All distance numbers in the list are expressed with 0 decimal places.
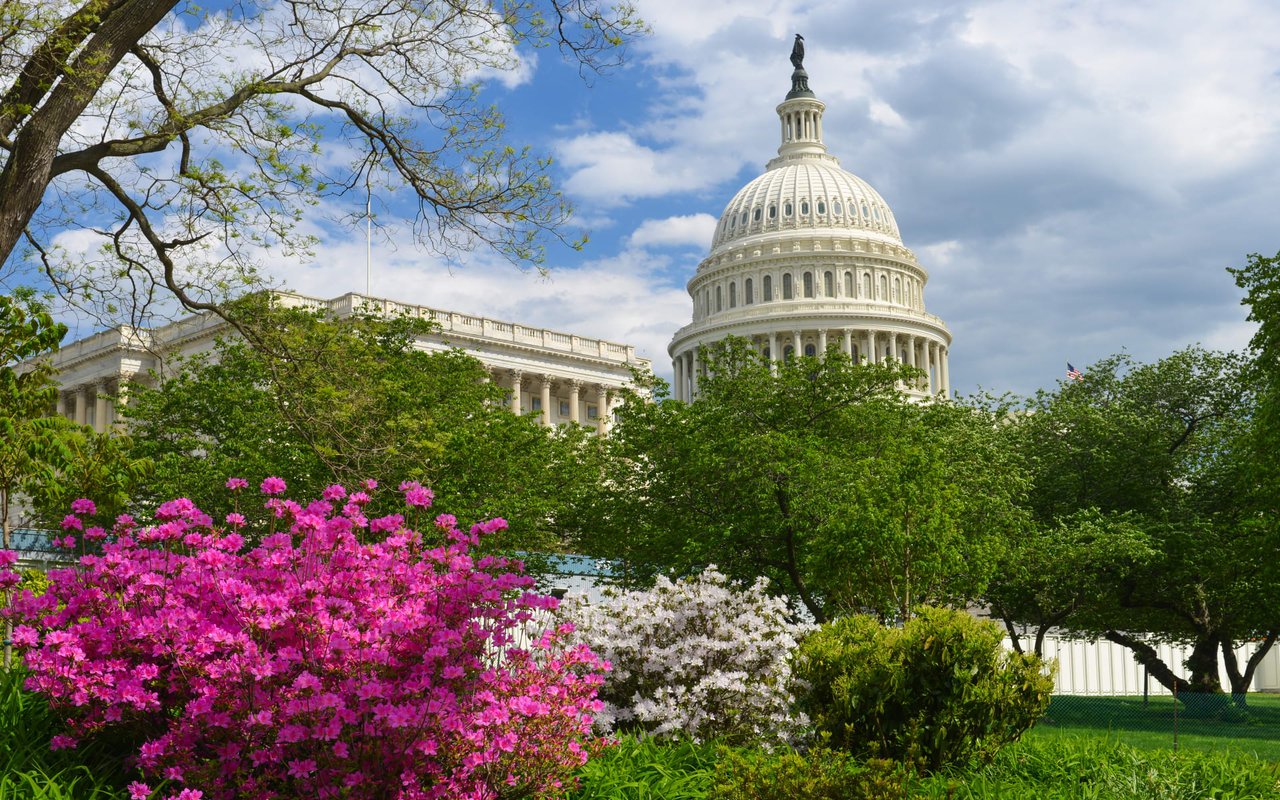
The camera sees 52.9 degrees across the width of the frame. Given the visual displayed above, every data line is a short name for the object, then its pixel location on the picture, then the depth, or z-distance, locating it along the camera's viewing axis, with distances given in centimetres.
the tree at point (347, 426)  1598
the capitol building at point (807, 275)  13662
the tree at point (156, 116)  1302
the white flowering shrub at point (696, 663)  1351
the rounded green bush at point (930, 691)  1215
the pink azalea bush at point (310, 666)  853
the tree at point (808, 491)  2328
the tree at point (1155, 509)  3888
